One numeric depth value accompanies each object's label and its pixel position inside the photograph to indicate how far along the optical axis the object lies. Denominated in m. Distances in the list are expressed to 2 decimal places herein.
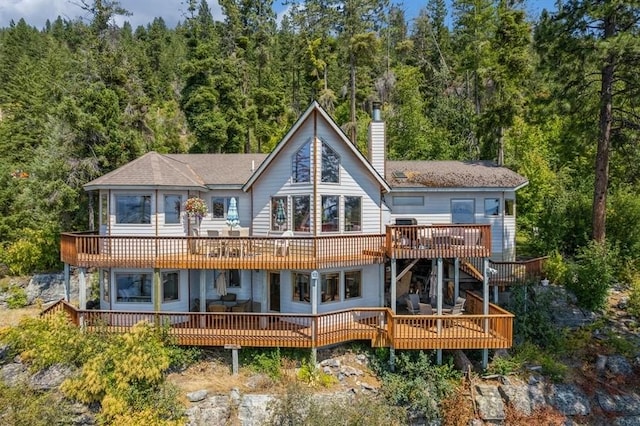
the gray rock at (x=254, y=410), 12.09
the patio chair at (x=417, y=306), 14.67
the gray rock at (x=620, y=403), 12.80
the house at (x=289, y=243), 13.89
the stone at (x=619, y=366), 14.08
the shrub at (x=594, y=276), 16.61
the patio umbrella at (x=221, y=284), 15.70
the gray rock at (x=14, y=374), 13.03
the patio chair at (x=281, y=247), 14.10
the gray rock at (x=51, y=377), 12.70
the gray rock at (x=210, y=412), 11.86
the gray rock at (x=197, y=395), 12.33
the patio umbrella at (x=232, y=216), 15.94
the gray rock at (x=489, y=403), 12.42
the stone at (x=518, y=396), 12.62
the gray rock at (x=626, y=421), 12.54
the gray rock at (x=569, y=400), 12.77
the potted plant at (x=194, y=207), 15.70
